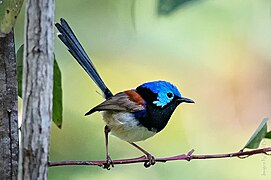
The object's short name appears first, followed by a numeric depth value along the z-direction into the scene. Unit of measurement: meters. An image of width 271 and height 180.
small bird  2.93
